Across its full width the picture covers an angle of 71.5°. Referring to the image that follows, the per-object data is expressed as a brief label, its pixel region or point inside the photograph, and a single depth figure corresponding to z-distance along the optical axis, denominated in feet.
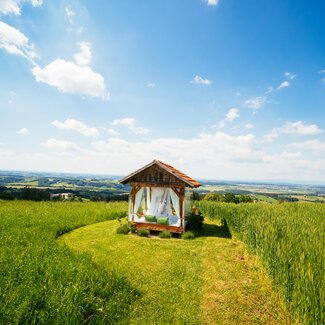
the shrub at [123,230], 47.50
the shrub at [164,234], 45.80
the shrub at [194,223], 50.31
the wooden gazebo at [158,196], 47.39
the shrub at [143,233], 46.32
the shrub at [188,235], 45.13
